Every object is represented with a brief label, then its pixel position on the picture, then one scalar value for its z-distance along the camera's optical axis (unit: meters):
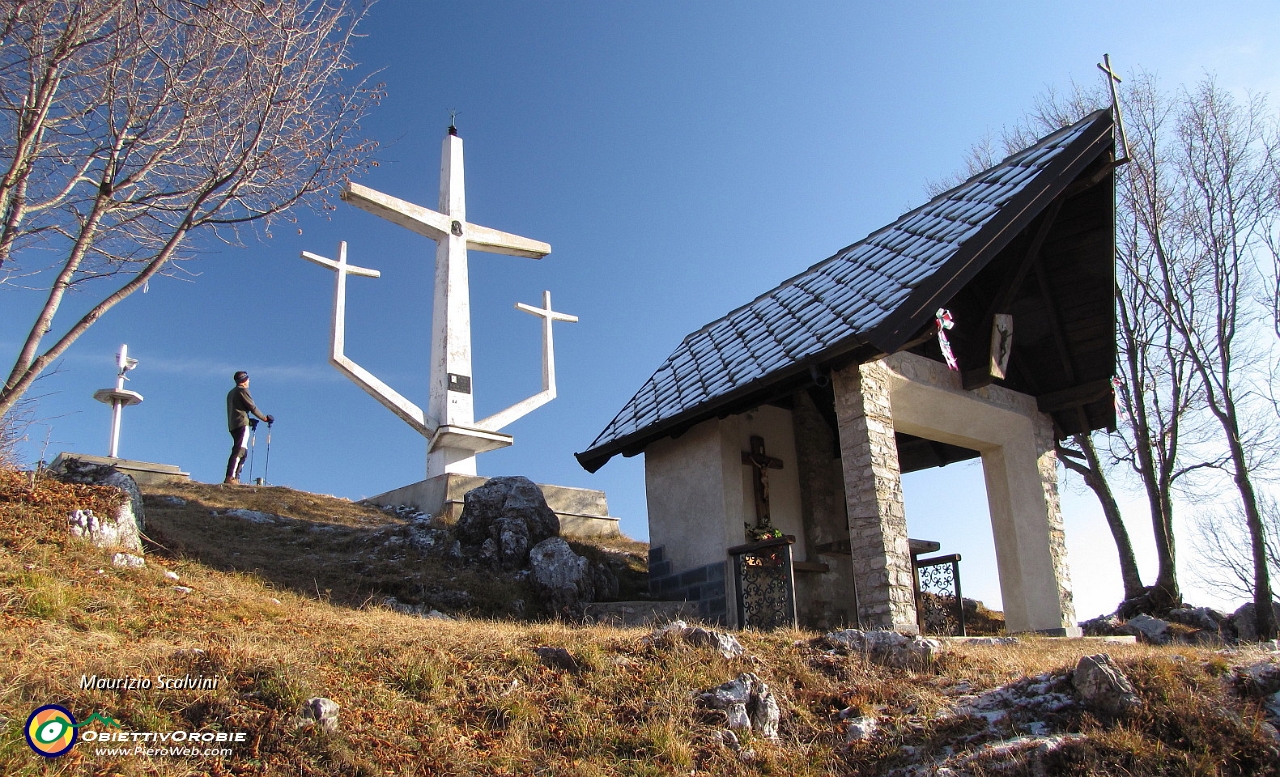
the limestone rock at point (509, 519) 11.73
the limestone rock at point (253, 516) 12.52
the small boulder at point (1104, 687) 5.13
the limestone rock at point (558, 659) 5.97
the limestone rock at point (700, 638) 6.41
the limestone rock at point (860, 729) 5.29
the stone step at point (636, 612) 10.41
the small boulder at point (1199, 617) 12.45
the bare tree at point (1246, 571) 14.00
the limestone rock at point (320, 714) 4.73
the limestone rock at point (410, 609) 9.48
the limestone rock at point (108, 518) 7.70
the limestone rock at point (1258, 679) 5.27
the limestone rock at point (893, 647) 6.50
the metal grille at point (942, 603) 10.54
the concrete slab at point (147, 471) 13.89
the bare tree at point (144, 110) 7.24
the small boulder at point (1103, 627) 11.93
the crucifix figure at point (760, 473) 11.39
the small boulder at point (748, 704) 5.40
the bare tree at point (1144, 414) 13.66
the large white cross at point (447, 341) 15.02
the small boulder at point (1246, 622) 12.58
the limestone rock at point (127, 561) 7.52
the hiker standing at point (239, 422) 15.15
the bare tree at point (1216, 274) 13.71
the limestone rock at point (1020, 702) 5.32
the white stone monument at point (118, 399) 15.62
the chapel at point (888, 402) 9.46
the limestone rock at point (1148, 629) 11.35
